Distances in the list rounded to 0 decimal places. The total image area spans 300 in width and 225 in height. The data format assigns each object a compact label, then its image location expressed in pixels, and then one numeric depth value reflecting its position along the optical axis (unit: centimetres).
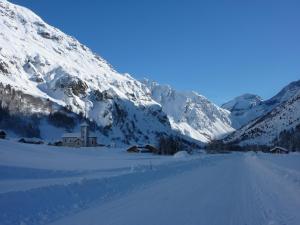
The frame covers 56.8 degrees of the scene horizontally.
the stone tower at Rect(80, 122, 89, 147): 9114
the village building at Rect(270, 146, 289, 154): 10572
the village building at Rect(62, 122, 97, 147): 9130
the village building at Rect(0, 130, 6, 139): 7453
